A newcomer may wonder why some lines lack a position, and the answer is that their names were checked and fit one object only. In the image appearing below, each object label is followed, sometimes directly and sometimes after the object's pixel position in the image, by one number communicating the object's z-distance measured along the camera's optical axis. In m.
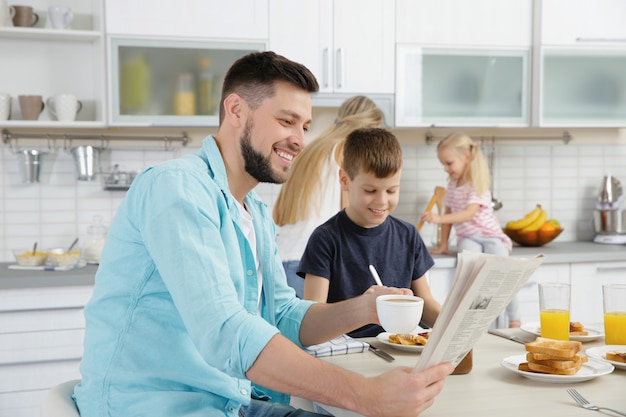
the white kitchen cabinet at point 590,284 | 3.68
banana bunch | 3.88
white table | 1.26
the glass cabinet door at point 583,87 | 3.82
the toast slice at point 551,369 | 1.43
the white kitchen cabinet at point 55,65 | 3.44
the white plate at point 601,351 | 1.62
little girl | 3.62
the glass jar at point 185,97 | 3.42
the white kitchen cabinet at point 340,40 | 3.47
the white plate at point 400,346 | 1.66
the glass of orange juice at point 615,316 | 1.74
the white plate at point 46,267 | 3.18
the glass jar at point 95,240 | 3.39
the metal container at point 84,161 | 3.48
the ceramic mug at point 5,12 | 3.29
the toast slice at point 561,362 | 1.43
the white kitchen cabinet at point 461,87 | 3.67
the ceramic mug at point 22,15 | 3.31
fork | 1.26
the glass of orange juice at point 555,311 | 1.75
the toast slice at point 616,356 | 1.55
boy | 2.23
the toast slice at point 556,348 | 1.42
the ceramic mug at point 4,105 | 3.29
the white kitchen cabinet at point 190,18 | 3.28
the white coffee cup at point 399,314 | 1.46
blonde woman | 3.00
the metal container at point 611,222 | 4.02
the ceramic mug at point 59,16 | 3.33
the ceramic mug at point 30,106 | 3.30
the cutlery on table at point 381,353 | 1.62
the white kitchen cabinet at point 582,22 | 3.76
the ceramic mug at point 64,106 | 3.32
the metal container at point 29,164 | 3.44
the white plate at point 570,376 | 1.41
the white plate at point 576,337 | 1.80
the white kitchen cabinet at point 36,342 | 3.02
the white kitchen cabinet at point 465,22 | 3.64
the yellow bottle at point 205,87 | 3.44
